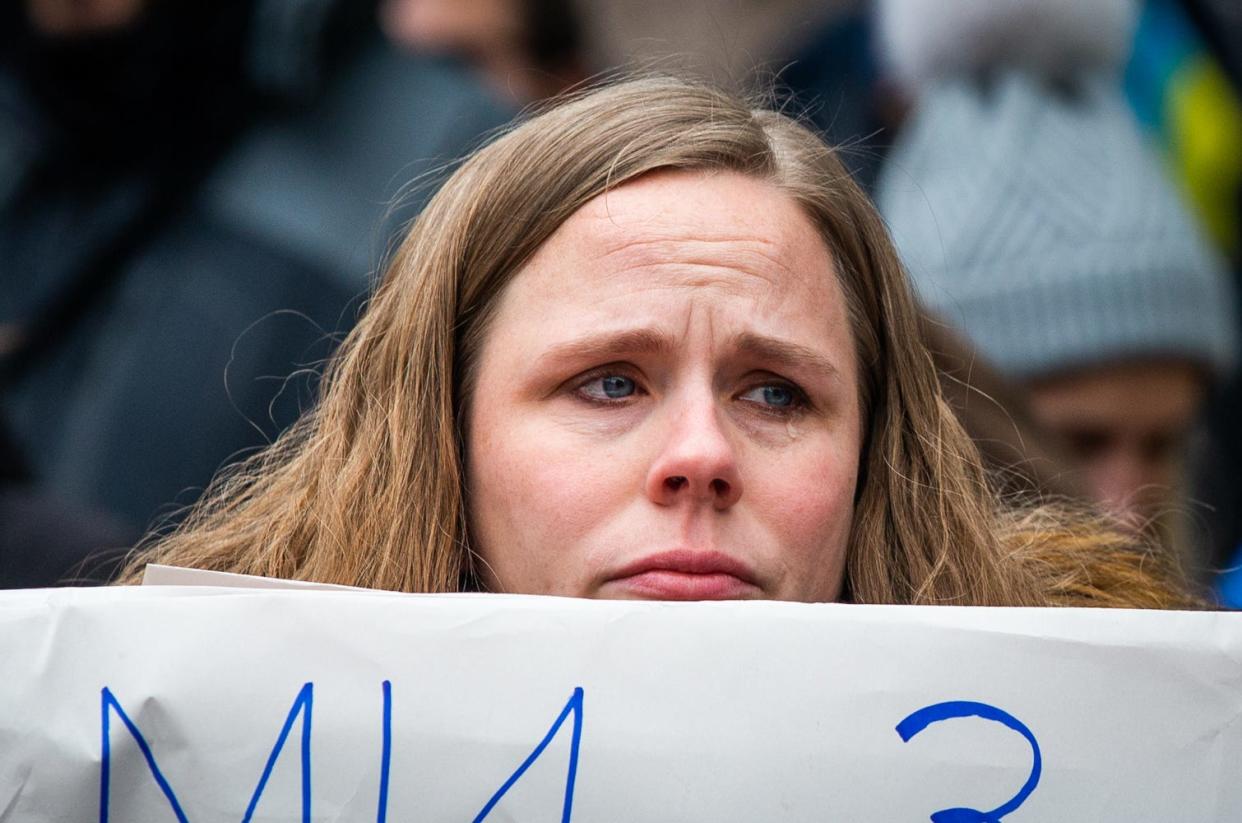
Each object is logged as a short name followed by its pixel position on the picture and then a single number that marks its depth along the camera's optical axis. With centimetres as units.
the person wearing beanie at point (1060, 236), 781
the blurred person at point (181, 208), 764
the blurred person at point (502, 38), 852
